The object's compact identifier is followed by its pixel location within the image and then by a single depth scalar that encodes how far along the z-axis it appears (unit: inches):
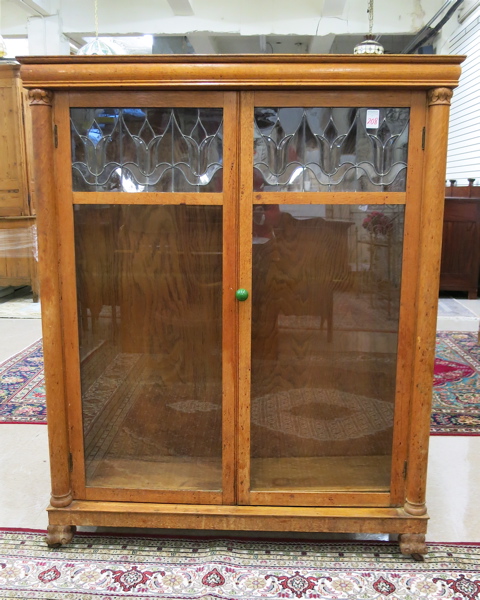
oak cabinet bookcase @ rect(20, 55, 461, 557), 65.9
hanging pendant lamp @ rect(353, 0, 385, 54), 240.0
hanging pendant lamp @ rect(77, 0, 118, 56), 218.9
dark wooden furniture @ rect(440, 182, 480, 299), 245.6
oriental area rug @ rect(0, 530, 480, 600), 64.6
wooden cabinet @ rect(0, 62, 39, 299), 244.2
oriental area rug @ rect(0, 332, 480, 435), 118.0
